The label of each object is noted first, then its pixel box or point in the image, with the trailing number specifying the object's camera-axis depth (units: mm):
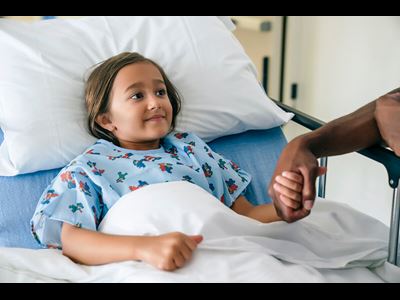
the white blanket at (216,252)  1108
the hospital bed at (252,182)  1303
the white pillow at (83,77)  1470
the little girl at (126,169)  1206
